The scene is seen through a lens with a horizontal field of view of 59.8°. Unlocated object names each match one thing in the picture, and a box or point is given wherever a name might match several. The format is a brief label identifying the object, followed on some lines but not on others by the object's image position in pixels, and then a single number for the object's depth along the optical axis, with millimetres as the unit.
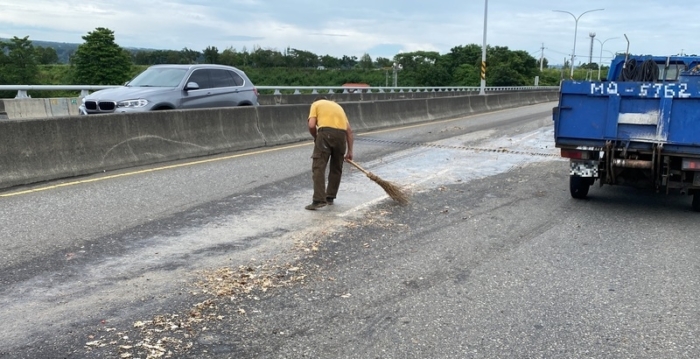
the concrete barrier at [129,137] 9203
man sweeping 8000
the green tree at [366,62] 142250
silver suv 12758
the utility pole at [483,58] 38594
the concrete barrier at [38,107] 16953
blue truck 7770
